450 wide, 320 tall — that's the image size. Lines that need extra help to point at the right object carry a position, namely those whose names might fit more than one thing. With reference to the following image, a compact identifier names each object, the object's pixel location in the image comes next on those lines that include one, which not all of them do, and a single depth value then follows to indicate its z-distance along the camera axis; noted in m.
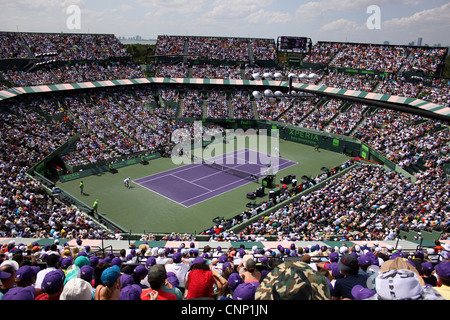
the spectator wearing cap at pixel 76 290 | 4.41
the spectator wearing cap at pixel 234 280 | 6.24
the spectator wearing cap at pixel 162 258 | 9.72
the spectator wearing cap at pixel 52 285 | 4.87
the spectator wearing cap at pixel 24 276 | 5.71
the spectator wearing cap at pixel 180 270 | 7.71
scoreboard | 61.66
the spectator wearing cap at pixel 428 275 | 6.66
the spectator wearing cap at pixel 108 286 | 5.26
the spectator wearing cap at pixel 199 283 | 5.27
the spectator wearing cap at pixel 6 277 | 5.99
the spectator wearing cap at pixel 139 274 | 6.50
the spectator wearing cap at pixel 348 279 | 5.52
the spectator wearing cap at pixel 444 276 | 4.71
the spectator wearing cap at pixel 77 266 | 6.50
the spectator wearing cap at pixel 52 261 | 7.47
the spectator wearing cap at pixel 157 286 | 4.90
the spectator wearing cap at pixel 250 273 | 6.66
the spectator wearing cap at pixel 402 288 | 3.79
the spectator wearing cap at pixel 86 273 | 6.05
